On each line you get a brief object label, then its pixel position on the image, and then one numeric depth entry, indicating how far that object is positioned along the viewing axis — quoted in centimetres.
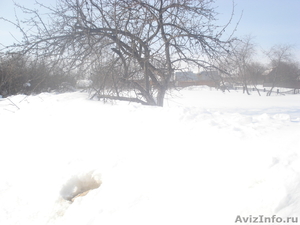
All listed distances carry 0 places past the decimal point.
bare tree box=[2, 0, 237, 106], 545
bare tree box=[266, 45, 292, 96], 2714
